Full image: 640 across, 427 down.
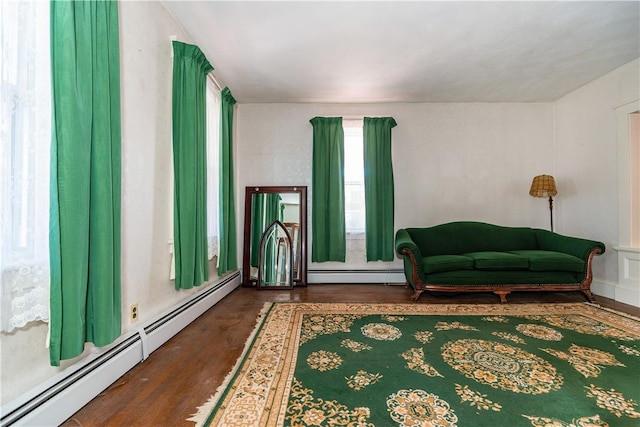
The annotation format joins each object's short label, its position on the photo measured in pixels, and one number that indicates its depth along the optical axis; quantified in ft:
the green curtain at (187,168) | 7.41
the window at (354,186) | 13.46
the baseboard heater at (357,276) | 13.24
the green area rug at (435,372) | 4.30
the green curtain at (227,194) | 10.57
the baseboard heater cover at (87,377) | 3.76
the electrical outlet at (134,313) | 5.95
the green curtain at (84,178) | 3.97
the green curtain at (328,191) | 13.10
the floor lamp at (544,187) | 12.07
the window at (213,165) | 9.59
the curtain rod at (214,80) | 9.75
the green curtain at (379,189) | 13.08
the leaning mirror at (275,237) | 12.60
